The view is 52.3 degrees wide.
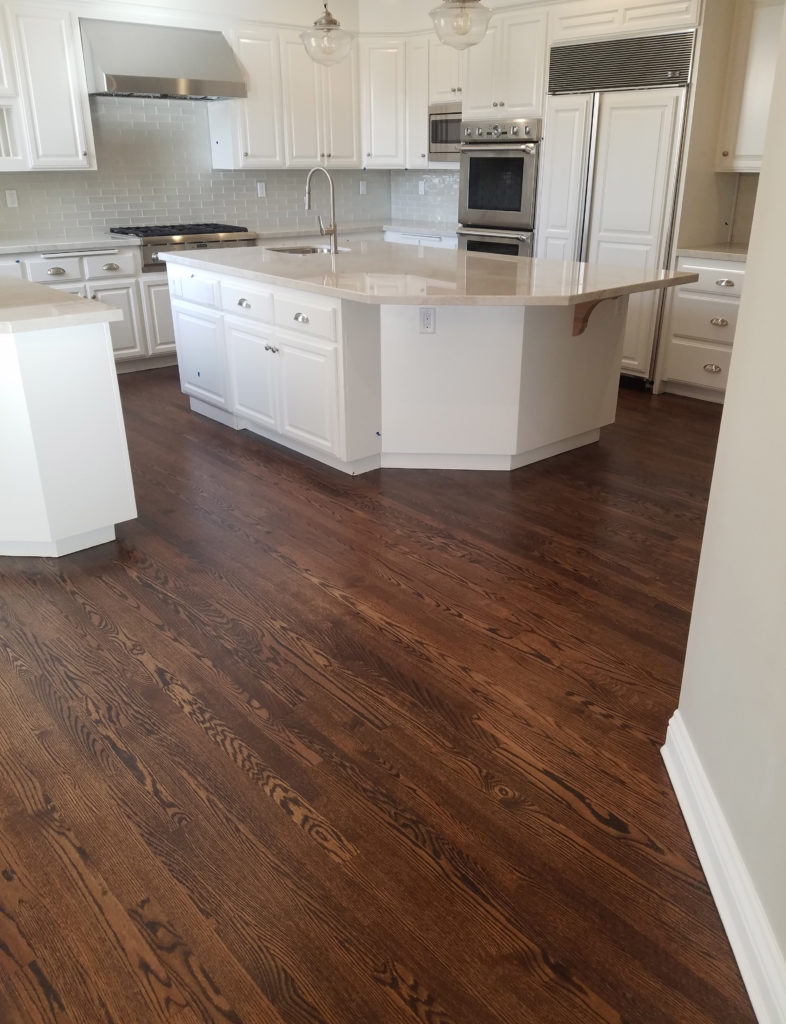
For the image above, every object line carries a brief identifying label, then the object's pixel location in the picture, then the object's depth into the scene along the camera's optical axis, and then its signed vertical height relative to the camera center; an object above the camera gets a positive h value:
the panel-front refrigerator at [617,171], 4.64 +0.14
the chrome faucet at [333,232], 4.36 -0.20
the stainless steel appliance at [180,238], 5.49 -0.28
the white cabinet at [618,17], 4.43 +0.97
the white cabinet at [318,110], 6.07 +0.62
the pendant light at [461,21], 3.61 +0.74
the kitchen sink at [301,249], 4.73 -0.30
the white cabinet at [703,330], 4.66 -0.76
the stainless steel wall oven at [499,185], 5.39 +0.07
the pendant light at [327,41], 3.97 +0.73
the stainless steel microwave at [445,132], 5.96 +0.45
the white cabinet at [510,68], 5.19 +0.80
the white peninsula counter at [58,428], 2.72 -0.78
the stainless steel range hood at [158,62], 5.13 +0.82
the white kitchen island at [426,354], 3.47 -0.68
